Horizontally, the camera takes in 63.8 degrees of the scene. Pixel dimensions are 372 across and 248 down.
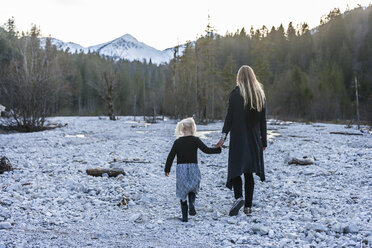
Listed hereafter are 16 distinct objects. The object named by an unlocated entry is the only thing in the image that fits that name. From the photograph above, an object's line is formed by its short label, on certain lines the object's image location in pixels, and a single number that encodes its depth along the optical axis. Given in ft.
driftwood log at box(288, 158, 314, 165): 28.09
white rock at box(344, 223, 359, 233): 11.66
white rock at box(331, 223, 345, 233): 11.87
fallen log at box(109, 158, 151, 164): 29.10
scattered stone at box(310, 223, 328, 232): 12.15
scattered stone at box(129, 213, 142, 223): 14.05
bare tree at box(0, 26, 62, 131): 63.87
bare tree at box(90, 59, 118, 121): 114.42
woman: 14.60
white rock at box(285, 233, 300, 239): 11.69
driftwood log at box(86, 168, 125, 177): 22.81
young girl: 14.42
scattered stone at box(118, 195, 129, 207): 16.47
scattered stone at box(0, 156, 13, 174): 22.46
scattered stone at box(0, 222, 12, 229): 12.09
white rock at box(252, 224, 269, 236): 12.17
